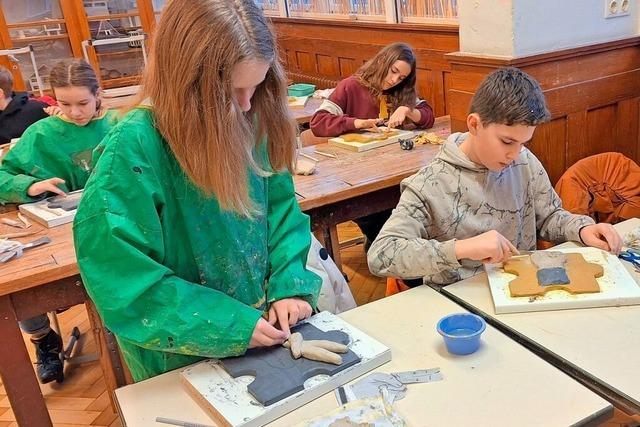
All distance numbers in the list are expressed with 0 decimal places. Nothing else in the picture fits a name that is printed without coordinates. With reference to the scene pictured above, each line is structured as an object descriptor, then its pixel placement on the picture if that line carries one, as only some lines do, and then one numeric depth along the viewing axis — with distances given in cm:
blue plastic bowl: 115
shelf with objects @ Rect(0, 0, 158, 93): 573
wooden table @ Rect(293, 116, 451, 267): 211
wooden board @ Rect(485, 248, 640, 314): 128
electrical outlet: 225
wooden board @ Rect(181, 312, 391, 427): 101
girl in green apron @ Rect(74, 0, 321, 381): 100
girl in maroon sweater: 279
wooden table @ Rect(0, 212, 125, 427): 163
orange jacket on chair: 221
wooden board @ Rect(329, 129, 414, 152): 257
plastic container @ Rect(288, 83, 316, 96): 429
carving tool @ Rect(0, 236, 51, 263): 173
